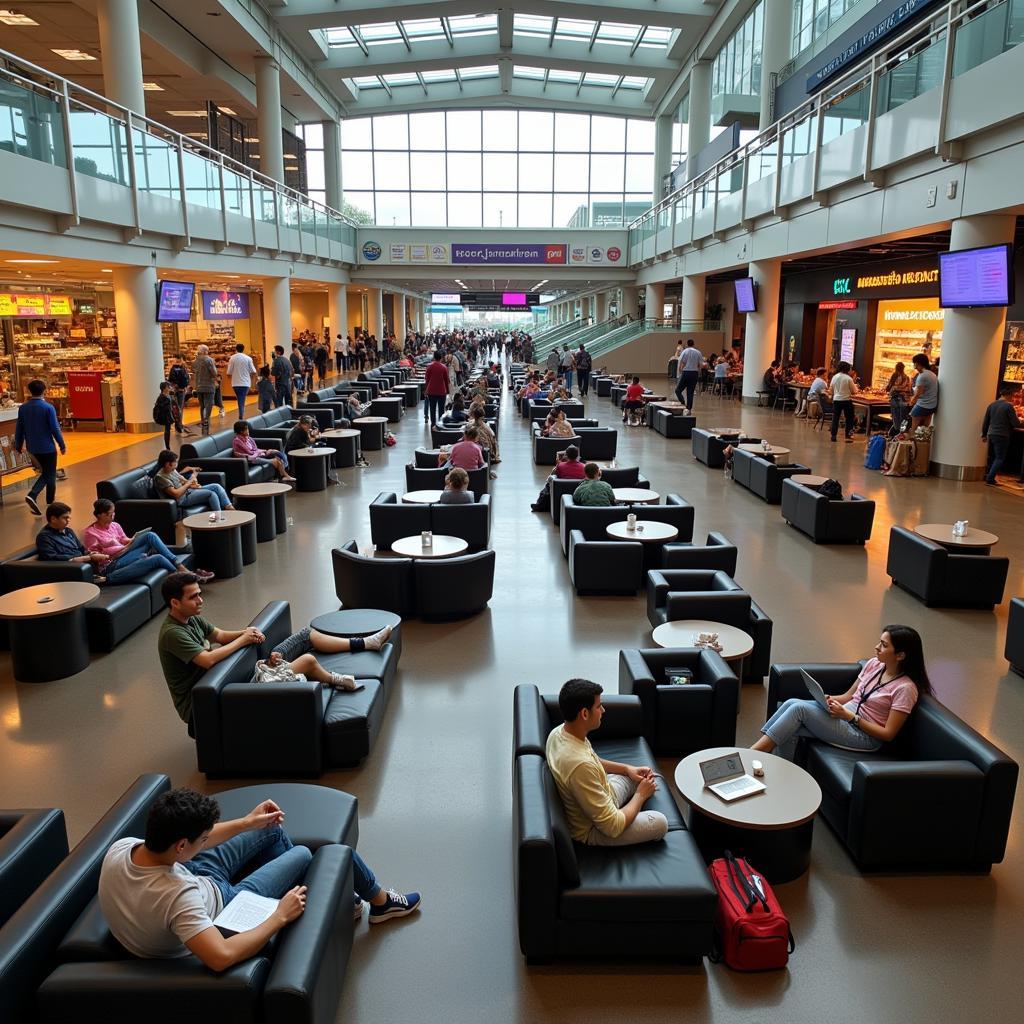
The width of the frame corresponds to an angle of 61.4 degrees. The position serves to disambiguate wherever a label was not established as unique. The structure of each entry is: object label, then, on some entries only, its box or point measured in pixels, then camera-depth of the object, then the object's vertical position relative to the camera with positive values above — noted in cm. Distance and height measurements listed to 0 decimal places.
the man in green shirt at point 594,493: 915 -167
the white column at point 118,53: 1588 +505
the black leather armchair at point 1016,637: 639 -221
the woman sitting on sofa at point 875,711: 456 -199
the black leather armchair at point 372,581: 730 -208
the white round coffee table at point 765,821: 390 -218
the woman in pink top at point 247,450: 1187 -160
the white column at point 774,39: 2250 +766
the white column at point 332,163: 3744 +730
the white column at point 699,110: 3108 +793
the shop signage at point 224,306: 2373 +75
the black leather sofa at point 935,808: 405 -220
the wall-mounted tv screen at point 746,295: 2114 +95
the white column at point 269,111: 2611 +663
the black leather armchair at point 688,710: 512 -220
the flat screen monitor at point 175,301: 1697 +62
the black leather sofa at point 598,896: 342 -219
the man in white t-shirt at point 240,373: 1877 -88
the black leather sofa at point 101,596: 683 -214
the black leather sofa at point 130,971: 276 -206
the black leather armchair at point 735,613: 629 -202
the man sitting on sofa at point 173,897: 282 -184
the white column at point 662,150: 3853 +808
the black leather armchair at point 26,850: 323 -201
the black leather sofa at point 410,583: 732 -210
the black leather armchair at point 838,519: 989 -208
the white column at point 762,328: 2094 +16
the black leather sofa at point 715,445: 1466 -188
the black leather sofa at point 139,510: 947 -193
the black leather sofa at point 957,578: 776 -215
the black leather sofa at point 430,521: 915 -199
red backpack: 349 -237
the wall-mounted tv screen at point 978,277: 1149 +79
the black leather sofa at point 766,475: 1201 -197
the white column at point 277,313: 2434 +54
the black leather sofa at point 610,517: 897 -188
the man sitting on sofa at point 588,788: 362 -189
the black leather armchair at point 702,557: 746 -190
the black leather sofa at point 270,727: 486 -221
